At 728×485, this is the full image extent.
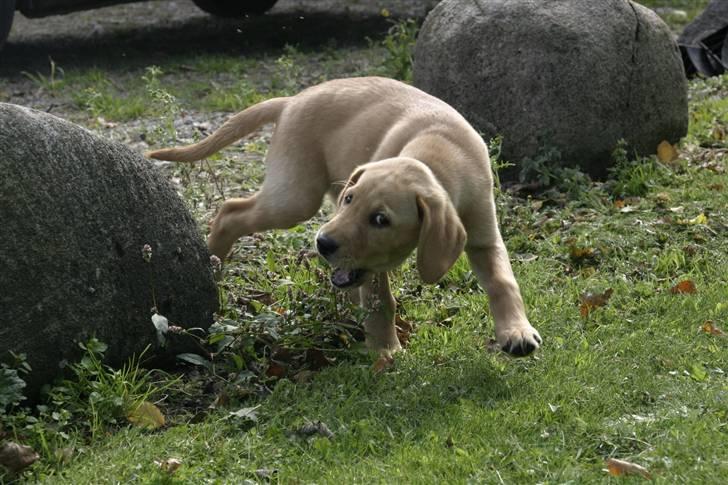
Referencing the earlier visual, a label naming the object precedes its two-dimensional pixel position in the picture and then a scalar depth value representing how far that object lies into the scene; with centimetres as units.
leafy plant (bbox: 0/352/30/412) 742
